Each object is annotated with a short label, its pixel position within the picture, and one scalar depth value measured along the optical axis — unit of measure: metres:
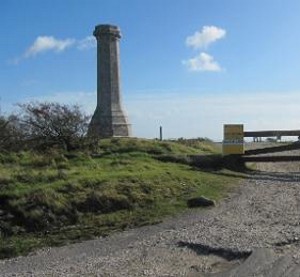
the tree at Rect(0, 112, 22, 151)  26.16
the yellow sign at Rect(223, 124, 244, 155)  24.75
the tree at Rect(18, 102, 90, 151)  25.62
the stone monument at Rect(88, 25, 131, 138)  34.06
